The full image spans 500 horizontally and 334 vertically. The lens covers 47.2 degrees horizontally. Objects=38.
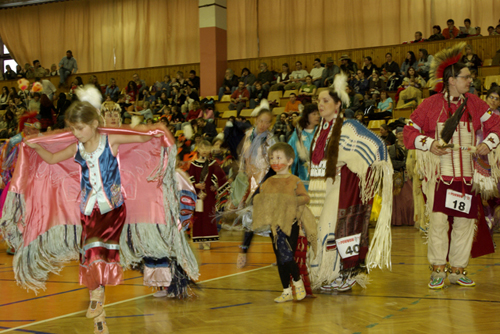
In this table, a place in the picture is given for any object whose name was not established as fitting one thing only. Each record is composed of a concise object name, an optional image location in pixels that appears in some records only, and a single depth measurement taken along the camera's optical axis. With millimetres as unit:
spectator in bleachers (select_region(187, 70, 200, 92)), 14381
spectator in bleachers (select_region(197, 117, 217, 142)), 9164
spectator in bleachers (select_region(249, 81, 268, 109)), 12305
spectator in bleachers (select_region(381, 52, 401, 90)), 11078
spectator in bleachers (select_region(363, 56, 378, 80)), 11695
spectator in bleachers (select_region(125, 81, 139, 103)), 14648
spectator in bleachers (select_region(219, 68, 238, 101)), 13531
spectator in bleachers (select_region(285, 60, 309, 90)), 12336
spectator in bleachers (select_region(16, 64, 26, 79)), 17344
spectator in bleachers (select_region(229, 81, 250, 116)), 12580
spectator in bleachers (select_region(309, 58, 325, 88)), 12000
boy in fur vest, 3490
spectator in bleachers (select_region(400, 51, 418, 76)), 11256
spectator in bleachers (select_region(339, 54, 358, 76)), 11808
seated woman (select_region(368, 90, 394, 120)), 10031
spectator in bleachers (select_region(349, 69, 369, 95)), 10969
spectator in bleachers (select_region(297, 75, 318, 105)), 11000
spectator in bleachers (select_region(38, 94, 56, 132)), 12031
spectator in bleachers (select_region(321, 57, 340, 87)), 11766
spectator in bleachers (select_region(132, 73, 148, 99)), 14889
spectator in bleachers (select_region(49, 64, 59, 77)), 17250
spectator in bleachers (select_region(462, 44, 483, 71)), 10406
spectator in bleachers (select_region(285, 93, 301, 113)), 10977
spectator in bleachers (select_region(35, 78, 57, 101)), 15250
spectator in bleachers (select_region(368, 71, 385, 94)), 11031
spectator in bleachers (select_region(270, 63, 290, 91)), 12648
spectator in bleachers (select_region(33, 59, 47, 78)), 17031
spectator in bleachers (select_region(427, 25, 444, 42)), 11719
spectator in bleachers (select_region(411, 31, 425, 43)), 12027
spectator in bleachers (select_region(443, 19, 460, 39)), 11805
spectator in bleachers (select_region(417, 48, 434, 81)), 10797
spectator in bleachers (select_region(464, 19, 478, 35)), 11798
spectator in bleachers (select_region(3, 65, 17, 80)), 17619
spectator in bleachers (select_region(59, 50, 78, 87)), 16391
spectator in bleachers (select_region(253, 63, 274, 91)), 13094
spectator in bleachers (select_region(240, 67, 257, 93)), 12881
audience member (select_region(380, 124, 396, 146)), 8323
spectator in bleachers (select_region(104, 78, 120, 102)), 14784
